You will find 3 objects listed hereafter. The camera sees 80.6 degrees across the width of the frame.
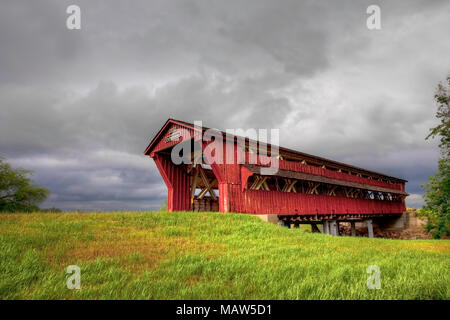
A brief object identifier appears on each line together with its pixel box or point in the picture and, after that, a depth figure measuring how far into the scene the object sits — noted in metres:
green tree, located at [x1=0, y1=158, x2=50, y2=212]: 30.38
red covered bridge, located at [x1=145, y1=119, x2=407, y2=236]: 16.08
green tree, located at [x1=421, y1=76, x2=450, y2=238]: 19.06
